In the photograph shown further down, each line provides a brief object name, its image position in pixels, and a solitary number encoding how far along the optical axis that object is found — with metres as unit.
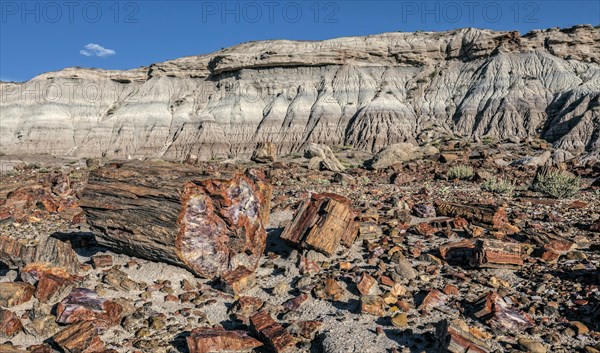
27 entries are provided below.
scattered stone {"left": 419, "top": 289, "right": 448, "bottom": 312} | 5.27
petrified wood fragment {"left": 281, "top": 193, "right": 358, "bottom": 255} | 6.93
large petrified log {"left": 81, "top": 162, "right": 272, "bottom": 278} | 6.33
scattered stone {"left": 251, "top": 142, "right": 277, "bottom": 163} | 27.98
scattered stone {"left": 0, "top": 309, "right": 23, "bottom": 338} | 5.09
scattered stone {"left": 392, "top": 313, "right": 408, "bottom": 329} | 4.92
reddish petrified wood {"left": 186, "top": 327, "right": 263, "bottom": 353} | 4.64
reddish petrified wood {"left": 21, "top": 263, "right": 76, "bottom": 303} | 5.81
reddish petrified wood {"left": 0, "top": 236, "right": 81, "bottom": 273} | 6.60
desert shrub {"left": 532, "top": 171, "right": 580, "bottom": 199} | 10.66
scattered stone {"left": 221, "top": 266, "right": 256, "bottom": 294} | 6.11
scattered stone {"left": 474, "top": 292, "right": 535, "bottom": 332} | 4.70
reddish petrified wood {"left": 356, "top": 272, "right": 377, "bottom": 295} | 5.73
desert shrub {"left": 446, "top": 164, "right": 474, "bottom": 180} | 15.18
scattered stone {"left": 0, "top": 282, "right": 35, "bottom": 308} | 5.68
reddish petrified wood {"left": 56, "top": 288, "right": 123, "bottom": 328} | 5.27
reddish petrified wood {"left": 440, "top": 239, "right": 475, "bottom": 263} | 6.56
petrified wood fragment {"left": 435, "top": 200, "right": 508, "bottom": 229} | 7.99
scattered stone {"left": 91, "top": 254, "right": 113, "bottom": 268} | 6.84
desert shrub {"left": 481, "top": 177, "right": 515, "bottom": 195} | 11.63
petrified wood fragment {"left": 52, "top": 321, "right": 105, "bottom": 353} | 4.76
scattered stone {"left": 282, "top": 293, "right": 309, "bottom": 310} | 5.62
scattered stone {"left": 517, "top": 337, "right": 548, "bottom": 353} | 4.24
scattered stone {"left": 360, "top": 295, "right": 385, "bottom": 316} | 5.20
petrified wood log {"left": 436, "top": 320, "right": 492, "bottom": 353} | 4.06
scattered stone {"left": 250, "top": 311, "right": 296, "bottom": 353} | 4.64
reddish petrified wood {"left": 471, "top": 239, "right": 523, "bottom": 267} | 6.14
